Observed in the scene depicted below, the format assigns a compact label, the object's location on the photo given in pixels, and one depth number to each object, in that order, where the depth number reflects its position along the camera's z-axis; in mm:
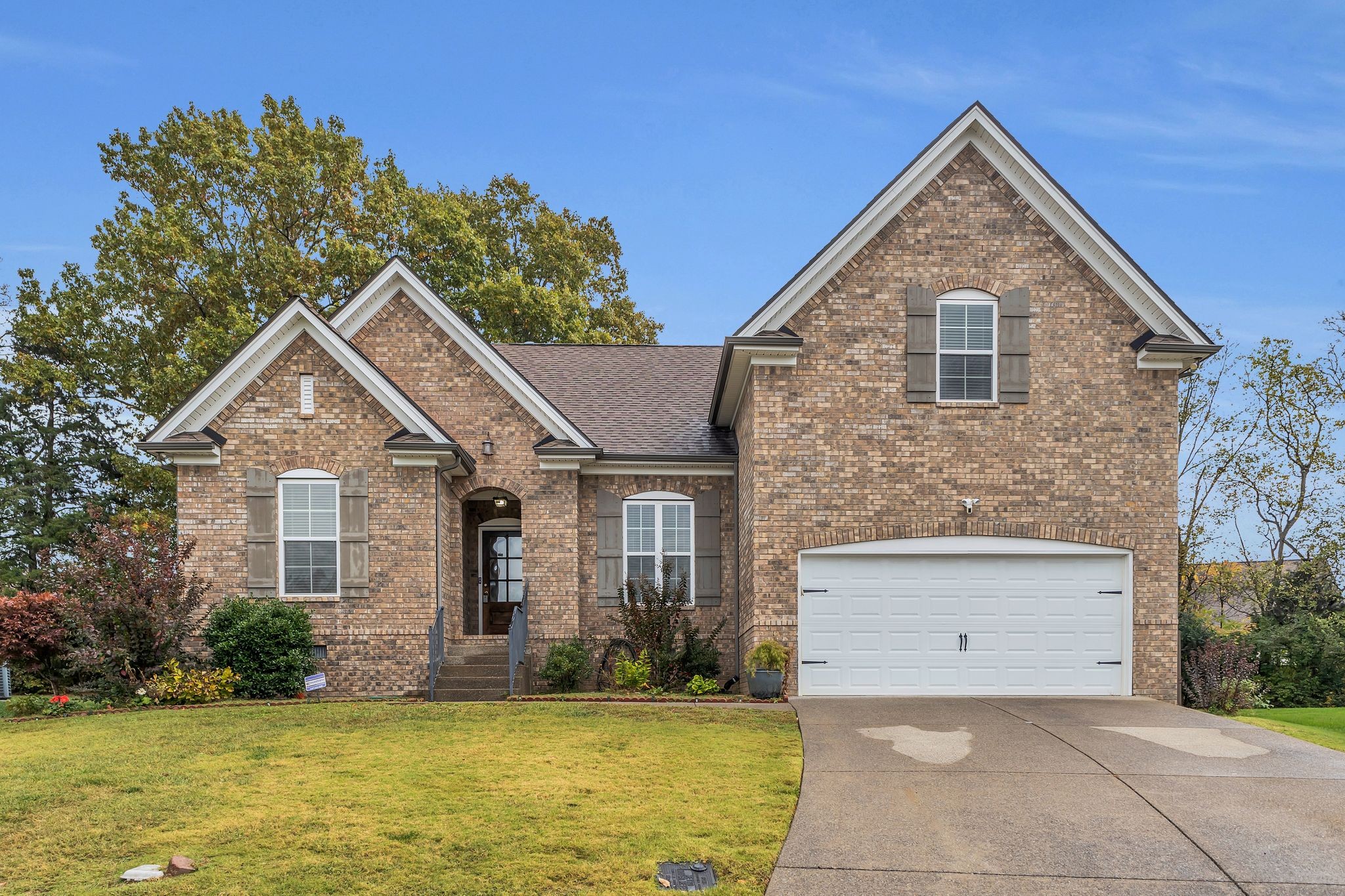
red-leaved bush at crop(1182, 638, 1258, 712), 13945
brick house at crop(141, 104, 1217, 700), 13469
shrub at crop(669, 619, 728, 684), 15438
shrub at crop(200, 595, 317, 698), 13742
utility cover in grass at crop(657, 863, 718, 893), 5805
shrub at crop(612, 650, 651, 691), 14719
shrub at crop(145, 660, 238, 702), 13477
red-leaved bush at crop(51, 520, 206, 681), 13617
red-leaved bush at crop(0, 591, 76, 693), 14945
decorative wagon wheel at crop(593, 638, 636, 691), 15953
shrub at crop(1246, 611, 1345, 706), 16172
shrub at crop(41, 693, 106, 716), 13156
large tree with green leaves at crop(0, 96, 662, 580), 26484
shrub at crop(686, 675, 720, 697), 14219
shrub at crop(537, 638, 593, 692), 15086
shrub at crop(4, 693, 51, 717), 13203
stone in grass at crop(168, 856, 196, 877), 6078
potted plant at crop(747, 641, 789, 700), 13008
